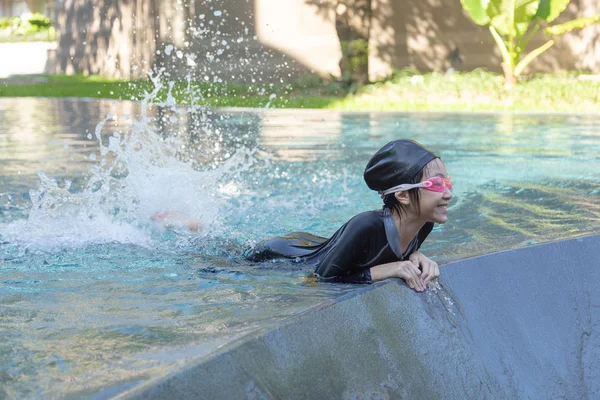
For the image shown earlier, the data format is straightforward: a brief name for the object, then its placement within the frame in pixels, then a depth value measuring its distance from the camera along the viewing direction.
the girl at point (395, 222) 5.96
